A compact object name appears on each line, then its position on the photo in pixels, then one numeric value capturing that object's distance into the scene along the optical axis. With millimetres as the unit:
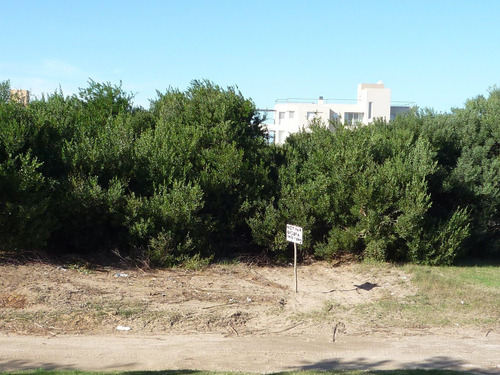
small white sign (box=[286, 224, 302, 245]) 14477
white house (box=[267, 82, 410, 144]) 72250
